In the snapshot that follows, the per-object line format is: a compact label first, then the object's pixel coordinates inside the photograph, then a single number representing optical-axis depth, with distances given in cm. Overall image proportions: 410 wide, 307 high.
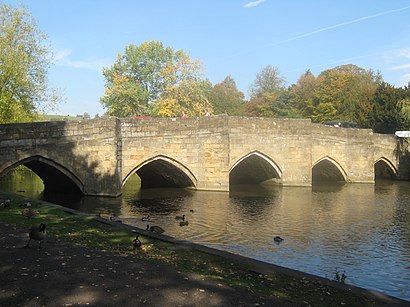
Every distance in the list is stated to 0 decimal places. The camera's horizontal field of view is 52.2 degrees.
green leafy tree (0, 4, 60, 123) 2602
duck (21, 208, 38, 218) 1259
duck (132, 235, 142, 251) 963
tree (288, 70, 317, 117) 6406
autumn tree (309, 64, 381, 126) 5416
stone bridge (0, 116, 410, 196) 2130
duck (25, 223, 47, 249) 869
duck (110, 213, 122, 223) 1573
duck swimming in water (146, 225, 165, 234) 1359
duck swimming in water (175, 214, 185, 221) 1731
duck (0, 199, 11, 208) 1452
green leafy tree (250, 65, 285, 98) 8572
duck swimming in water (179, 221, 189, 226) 1619
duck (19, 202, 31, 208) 1494
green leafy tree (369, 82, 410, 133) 4753
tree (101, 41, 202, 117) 4722
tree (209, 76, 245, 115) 7219
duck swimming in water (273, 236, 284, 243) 1393
